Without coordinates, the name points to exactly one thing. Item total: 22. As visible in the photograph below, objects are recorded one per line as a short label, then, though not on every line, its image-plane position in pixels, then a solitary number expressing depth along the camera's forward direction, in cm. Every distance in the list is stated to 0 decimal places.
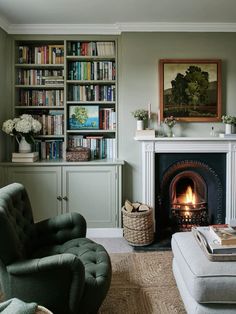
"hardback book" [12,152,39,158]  372
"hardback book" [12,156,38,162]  372
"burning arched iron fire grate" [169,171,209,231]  384
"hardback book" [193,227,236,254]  204
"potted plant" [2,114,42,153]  367
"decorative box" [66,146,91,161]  378
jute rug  232
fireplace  370
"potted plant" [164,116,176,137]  380
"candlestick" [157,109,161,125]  388
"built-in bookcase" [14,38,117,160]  396
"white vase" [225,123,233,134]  376
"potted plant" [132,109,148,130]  378
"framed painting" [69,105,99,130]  404
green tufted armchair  187
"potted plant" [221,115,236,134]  373
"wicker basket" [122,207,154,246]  347
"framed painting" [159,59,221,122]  386
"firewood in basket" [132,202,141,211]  364
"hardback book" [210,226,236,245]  210
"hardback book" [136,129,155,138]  372
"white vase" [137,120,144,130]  382
